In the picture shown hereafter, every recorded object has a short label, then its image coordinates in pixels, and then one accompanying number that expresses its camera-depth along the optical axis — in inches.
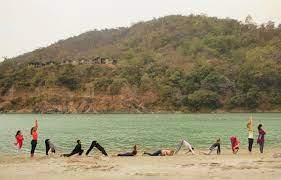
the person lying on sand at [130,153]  1139.9
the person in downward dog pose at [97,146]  1125.1
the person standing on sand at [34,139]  1098.4
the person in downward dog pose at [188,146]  1158.3
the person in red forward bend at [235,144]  1171.4
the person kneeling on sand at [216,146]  1159.6
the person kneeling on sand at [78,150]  1128.8
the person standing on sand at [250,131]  1130.0
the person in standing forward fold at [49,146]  1161.8
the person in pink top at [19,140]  1185.7
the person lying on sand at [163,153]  1112.1
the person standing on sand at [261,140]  1137.4
